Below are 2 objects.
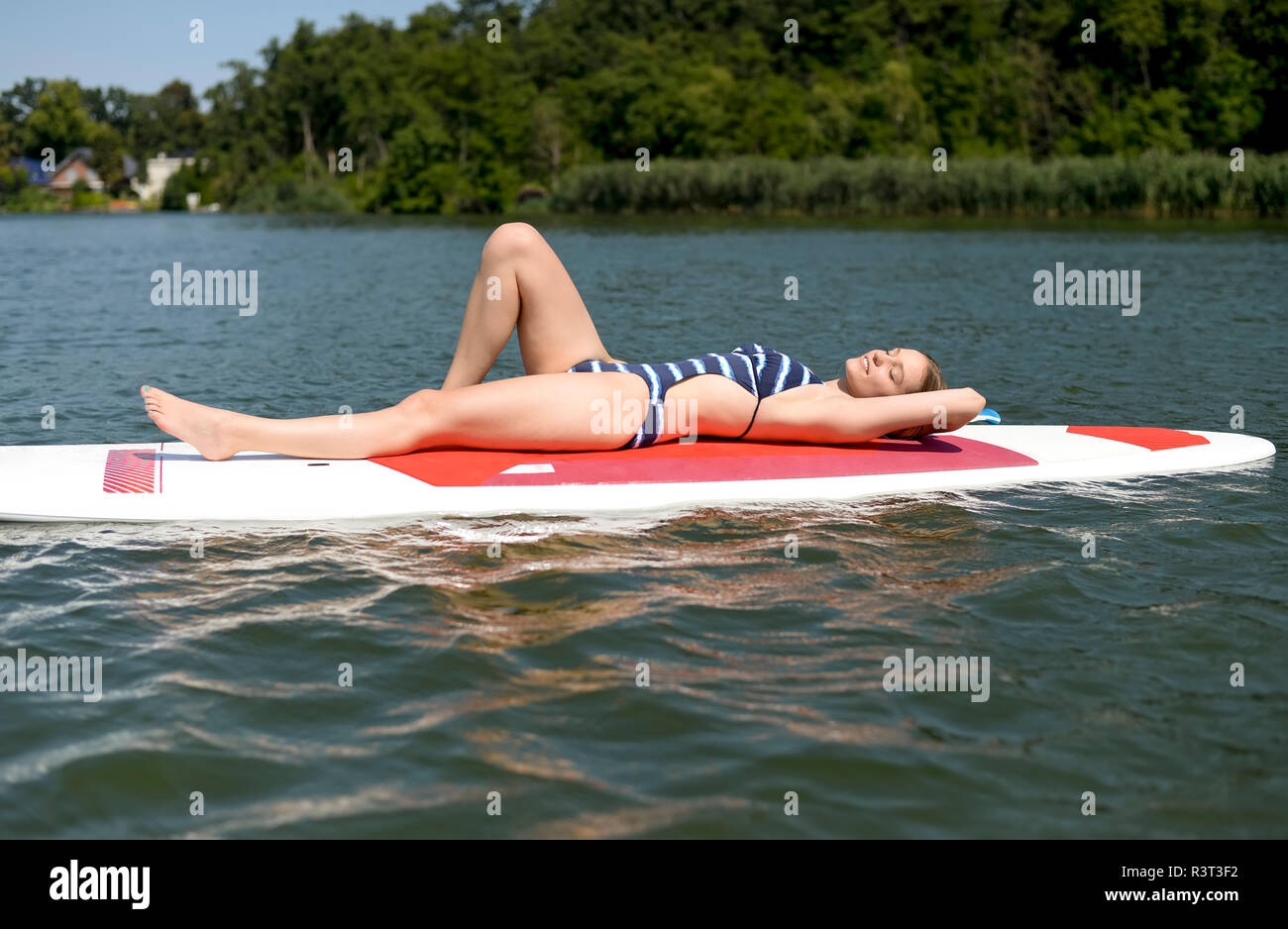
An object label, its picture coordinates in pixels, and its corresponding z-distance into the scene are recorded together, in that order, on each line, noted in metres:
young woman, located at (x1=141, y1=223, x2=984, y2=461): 6.02
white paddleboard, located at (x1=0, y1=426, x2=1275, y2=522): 5.85
